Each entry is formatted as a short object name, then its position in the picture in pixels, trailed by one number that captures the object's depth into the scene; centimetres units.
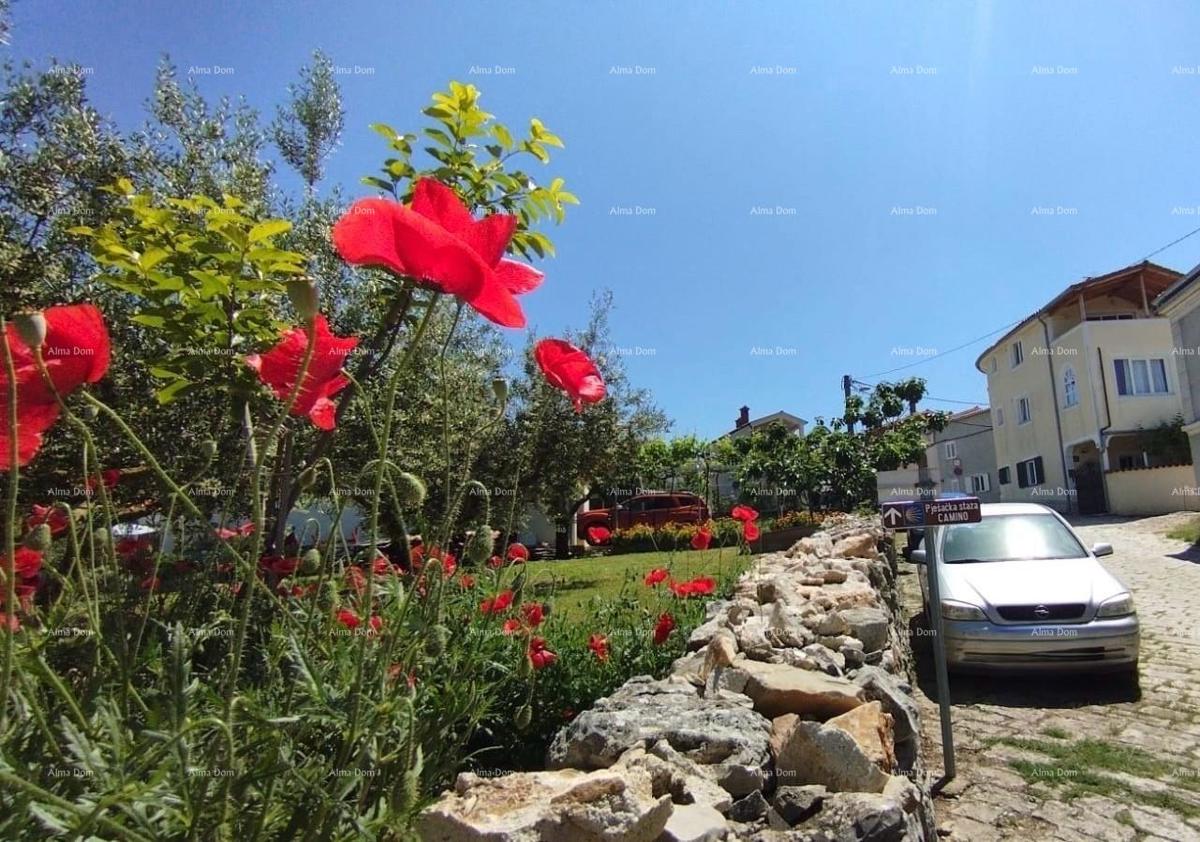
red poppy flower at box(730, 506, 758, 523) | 576
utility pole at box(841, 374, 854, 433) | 2614
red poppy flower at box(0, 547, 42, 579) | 165
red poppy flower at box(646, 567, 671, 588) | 432
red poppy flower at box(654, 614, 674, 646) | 341
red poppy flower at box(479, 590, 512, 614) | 273
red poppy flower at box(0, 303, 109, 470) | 97
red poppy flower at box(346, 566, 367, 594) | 233
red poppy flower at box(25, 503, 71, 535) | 206
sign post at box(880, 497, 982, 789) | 405
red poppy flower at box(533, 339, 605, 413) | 149
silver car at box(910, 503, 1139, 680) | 535
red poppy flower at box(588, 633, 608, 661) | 311
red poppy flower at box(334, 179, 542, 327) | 97
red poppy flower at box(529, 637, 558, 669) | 268
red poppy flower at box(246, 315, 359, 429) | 115
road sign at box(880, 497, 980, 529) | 416
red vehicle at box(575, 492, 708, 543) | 2322
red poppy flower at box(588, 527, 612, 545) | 591
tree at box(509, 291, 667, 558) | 1279
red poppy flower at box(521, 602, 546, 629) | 289
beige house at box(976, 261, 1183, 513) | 2414
